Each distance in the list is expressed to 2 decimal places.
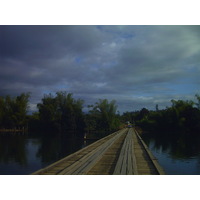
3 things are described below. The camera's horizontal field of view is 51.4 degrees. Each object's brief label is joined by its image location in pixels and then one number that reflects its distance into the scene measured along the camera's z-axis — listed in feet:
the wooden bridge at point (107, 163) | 15.34
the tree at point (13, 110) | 108.47
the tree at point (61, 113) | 106.01
